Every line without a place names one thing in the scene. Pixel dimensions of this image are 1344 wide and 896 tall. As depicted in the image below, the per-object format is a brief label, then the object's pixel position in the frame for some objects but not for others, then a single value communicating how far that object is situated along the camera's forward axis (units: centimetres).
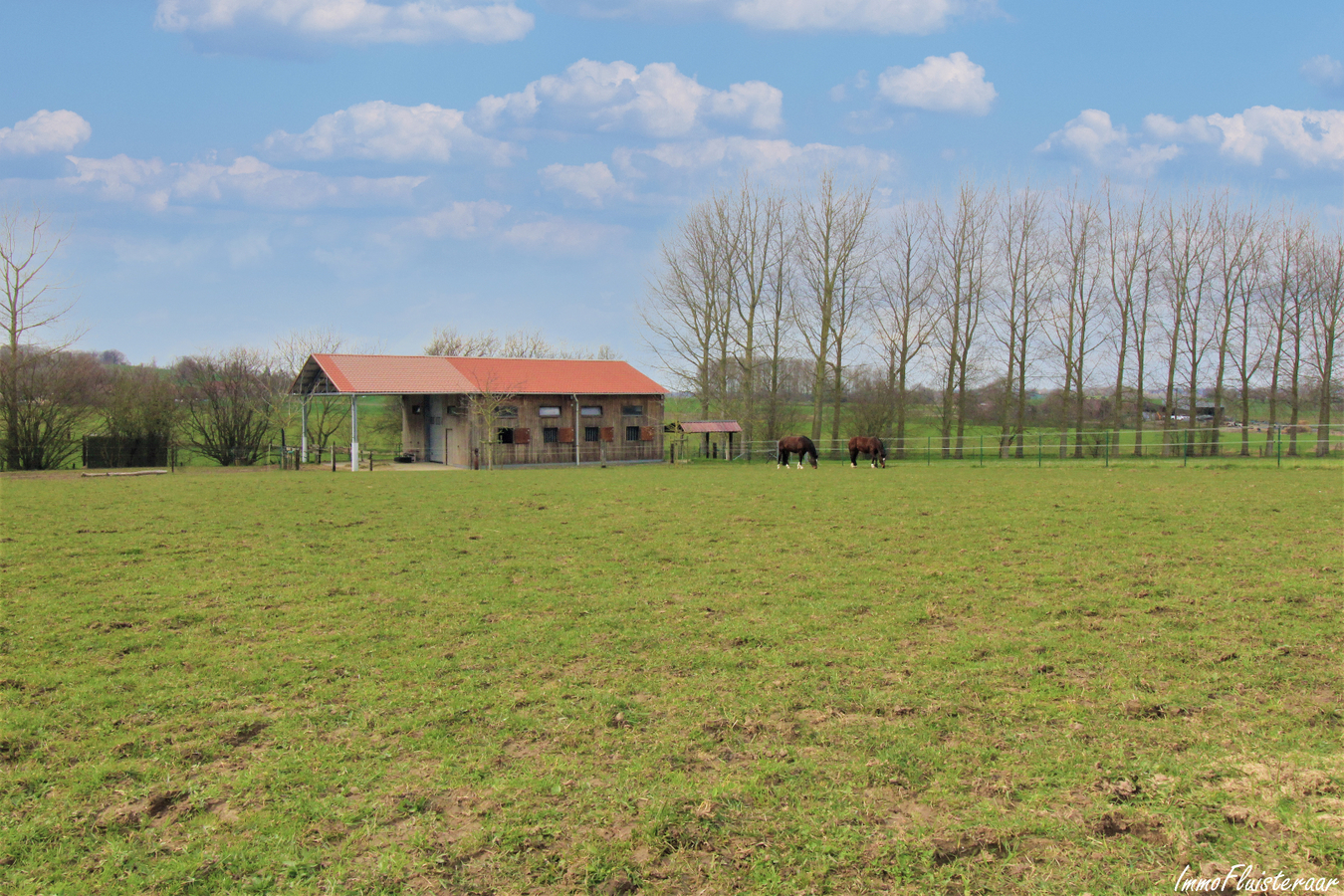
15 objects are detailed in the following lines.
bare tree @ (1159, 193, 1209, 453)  4153
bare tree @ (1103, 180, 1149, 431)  4188
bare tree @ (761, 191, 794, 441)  4475
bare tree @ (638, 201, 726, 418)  4528
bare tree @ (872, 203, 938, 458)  4353
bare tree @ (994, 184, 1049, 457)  4194
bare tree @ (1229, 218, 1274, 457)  4059
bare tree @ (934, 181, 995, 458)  4309
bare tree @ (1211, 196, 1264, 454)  4069
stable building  3409
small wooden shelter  3959
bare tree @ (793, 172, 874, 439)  4322
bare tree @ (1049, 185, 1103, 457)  4200
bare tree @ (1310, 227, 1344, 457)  3881
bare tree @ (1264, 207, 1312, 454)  3978
